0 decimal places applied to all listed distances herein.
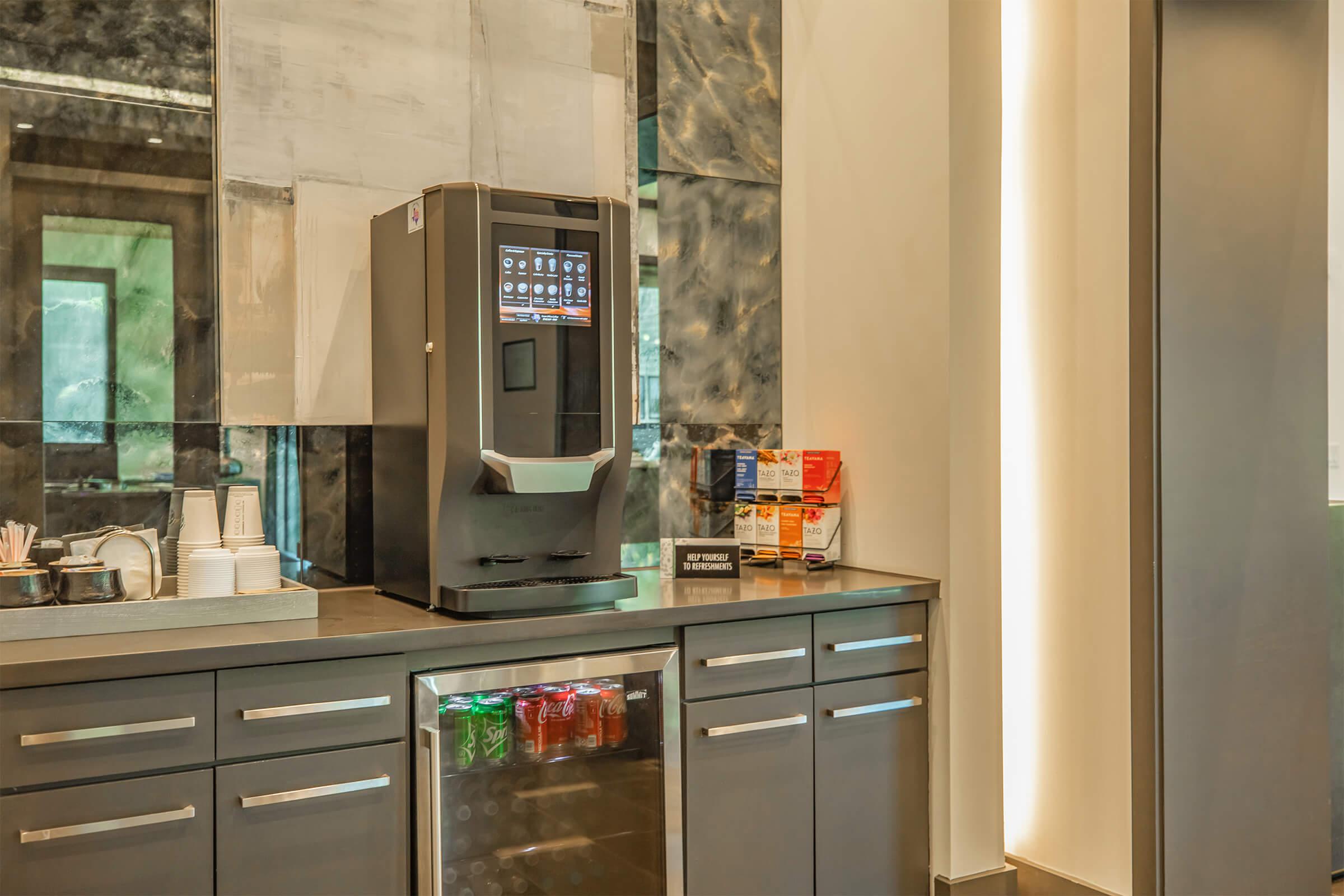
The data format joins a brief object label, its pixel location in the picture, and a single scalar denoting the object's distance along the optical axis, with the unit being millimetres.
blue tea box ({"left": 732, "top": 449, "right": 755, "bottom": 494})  2875
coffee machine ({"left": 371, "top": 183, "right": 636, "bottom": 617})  2027
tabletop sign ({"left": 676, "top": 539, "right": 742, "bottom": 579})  2541
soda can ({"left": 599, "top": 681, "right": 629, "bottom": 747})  2158
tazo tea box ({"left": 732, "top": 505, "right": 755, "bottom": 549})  2844
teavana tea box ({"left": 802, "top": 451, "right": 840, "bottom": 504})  2754
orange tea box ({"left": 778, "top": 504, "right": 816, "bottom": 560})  2758
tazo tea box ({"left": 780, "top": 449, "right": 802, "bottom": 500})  2771
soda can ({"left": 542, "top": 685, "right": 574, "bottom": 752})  2090
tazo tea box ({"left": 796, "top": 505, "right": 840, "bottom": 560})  2727
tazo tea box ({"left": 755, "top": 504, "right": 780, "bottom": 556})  2795
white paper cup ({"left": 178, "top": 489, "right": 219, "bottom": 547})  2023
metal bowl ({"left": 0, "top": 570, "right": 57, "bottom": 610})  1755
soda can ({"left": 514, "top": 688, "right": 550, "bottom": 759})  2064
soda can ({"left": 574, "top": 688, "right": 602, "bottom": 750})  2127
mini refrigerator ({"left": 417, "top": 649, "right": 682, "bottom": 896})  1934
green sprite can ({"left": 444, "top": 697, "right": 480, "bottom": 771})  1962
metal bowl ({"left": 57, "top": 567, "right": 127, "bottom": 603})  1796
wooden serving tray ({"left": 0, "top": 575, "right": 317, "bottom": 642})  1719
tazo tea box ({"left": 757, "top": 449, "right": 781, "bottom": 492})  2814
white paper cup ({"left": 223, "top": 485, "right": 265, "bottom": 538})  2082
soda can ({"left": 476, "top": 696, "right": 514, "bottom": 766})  2016
